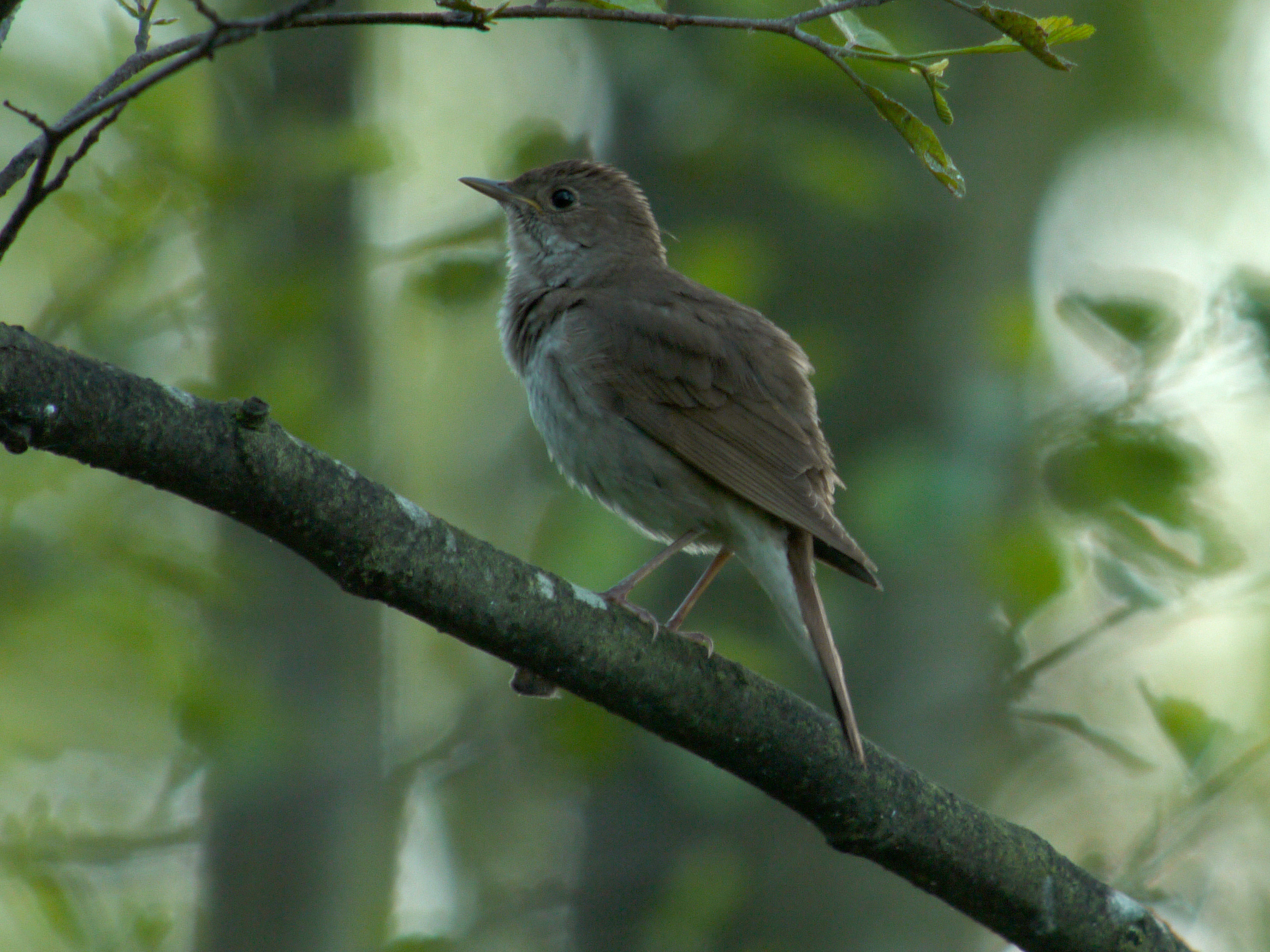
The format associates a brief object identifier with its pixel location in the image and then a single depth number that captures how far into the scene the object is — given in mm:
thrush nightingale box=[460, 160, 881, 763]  9047
